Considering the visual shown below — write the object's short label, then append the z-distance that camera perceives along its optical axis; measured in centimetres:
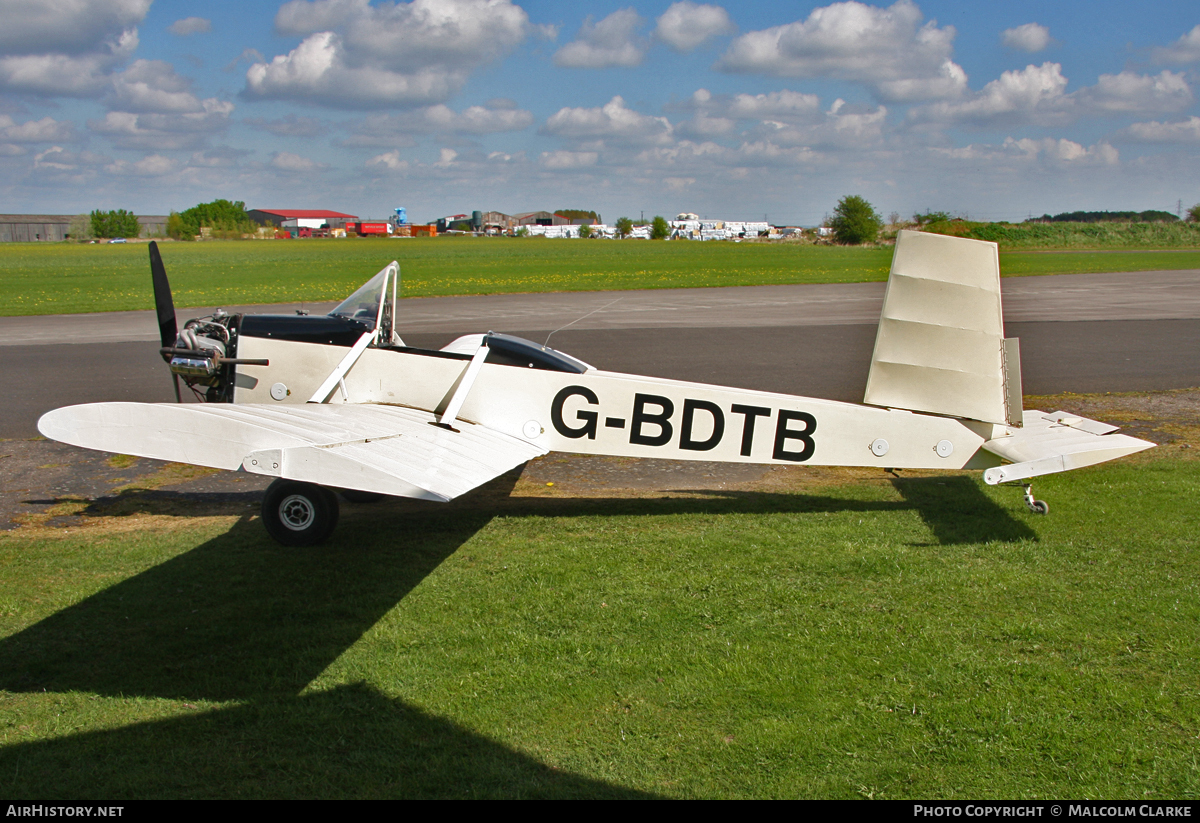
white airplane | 591
